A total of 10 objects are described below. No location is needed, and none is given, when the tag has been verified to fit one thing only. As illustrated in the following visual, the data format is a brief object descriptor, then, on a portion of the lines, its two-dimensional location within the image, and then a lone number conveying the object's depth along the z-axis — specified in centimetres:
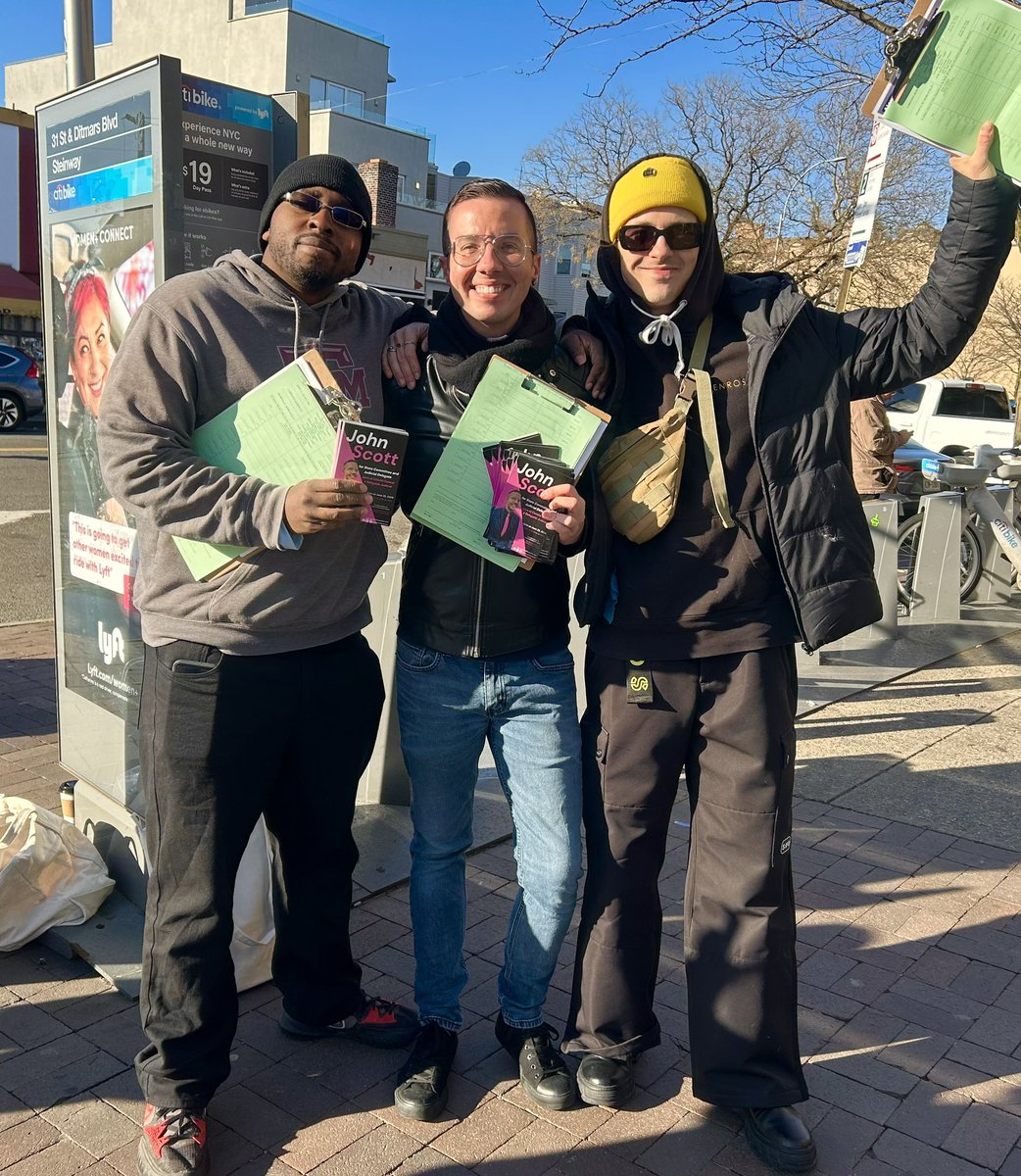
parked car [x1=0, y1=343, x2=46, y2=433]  2005
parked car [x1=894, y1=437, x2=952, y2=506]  1050
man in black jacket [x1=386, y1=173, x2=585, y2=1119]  257
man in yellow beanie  252
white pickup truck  1827
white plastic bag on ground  331
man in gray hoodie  238
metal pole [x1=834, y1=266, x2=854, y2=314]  593
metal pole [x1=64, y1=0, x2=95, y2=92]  584
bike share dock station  720
